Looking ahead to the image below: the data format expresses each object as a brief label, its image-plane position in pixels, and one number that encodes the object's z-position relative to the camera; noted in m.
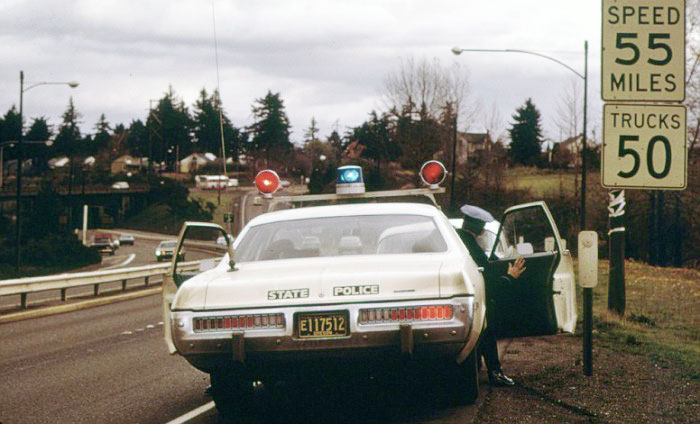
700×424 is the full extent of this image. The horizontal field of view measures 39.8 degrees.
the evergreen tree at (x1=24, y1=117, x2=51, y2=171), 146.88
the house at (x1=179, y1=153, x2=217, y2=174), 143.50
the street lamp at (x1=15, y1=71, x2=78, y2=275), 35.89
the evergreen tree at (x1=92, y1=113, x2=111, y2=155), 190.38
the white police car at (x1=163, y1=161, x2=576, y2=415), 6.06
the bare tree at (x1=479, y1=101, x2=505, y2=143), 62.73
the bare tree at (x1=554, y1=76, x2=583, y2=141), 61.71
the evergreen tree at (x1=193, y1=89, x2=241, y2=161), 126.18
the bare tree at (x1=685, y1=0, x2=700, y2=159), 43.16
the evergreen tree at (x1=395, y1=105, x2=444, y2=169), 61.75
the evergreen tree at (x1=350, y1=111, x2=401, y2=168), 70.81
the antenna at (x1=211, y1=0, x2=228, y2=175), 7.75
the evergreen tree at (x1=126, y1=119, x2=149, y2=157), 166.25
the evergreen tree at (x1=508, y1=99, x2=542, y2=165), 120.25
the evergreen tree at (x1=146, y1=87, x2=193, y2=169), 121.18
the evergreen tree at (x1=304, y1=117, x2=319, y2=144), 194.68
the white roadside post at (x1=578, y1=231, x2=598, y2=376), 8.68
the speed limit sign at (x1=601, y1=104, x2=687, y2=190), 7.86
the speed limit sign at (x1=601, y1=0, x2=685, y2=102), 8.09
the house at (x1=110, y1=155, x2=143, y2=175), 172.12
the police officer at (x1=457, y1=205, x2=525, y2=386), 8.16
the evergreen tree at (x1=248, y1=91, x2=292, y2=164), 99.00
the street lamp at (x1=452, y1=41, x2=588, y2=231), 23.20
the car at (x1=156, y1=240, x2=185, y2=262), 50.90
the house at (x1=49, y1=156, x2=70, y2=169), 166.30
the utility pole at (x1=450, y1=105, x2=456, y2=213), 40.31
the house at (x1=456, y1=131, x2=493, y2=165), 64.38
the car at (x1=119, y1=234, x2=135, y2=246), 85.56
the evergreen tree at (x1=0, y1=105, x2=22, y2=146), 133.38
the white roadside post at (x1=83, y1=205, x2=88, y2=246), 77.75
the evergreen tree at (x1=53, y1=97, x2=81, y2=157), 162.62
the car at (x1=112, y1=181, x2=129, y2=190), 111.36
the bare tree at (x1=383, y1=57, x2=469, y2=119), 62.47
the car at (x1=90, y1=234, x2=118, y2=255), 71.00
